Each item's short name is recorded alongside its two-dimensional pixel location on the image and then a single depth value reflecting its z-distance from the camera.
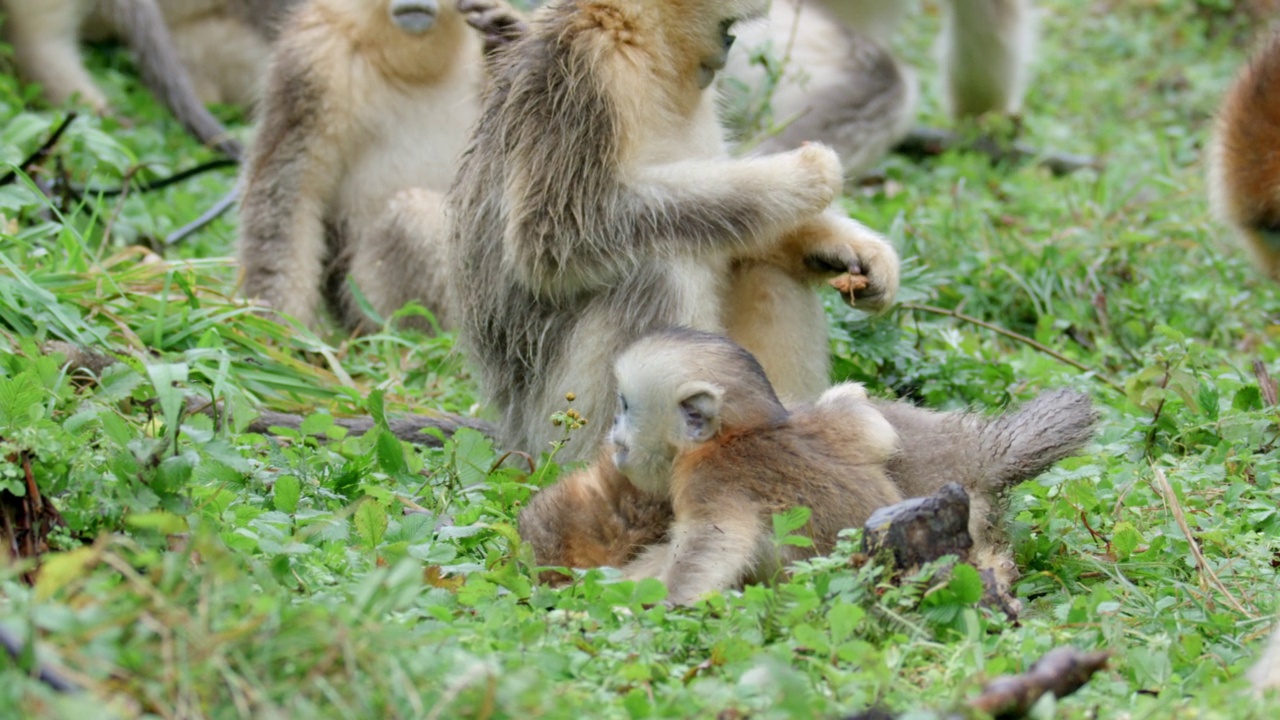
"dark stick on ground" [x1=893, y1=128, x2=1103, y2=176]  17.77
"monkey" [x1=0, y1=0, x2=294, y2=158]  18.02
